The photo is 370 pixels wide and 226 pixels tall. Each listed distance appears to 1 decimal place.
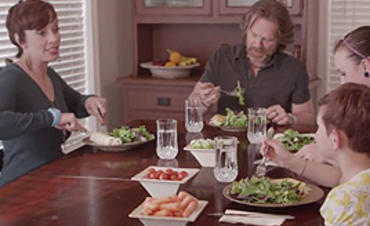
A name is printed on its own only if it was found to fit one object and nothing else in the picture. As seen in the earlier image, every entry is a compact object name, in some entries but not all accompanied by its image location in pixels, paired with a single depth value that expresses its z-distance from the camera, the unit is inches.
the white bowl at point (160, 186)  81.4
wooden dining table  73.8
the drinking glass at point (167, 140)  97.3
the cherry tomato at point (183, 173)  84.7
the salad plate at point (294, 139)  101.7
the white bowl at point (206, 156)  94.3
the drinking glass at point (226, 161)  84.0
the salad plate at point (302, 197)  74.2
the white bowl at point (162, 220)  69.0
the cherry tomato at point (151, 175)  83.4
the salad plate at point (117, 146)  103.9
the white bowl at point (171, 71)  172.2
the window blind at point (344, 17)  167.0
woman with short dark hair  105.3
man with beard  130.0
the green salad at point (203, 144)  96.5
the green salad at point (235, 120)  116.3
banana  175.3
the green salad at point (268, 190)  75.7
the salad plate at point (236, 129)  115.2
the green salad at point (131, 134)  106.0
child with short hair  63.6
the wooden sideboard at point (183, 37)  165.2
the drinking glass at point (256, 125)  103.4
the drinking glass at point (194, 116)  111.0
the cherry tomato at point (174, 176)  83.3
